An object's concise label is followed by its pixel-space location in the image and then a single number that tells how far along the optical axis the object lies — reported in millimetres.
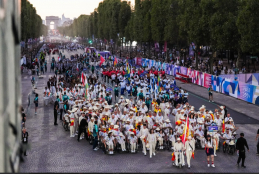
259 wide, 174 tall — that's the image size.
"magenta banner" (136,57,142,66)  64575
